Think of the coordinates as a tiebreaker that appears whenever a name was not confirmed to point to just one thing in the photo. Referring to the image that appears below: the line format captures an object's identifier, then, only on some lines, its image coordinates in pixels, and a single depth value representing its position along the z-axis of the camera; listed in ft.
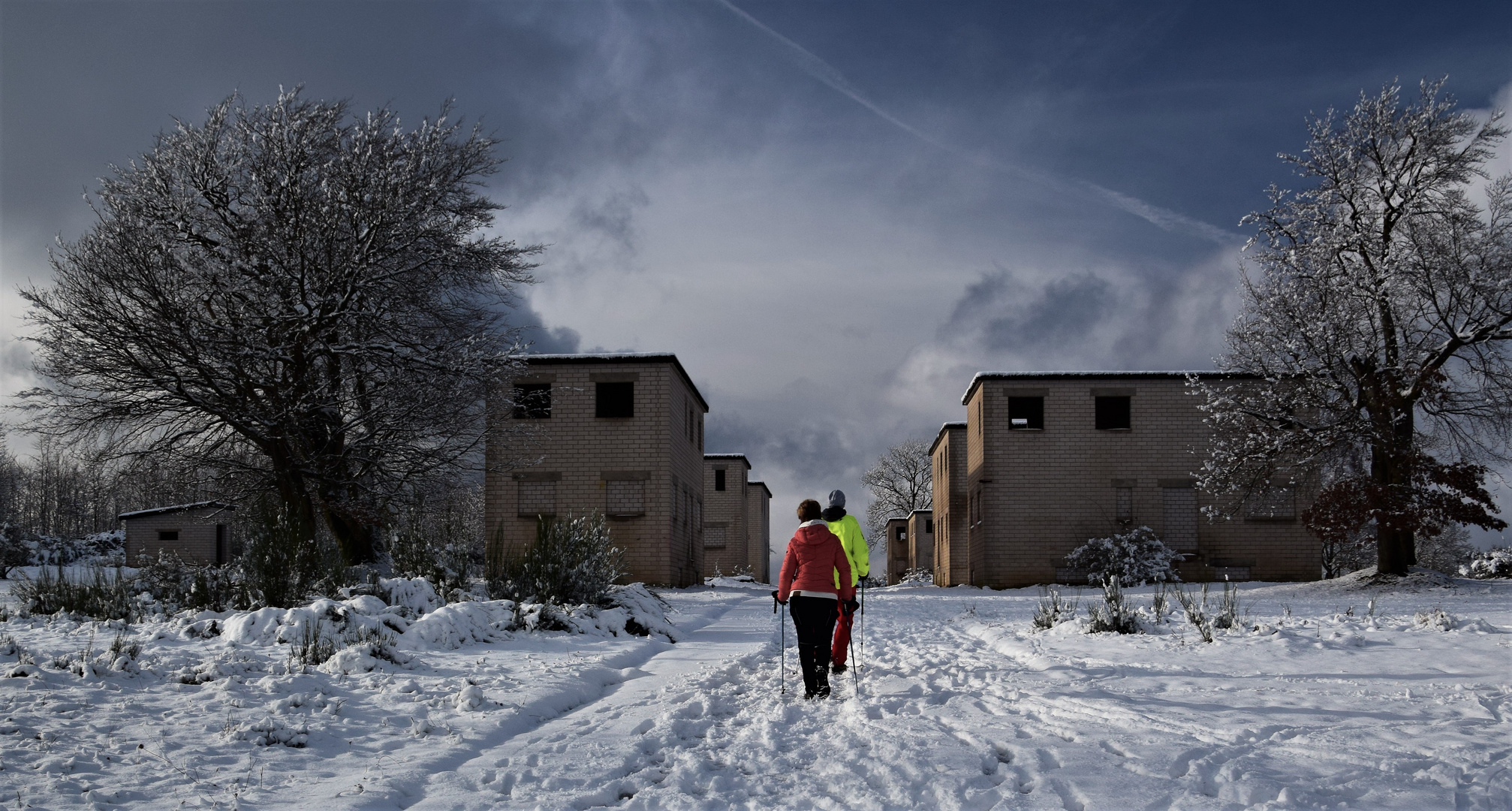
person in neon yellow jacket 29.50
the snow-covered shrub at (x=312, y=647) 26.89
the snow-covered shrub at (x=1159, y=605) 39.17
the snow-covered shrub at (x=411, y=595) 38.42
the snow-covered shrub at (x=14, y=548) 96.68
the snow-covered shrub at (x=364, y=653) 26.32
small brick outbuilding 131.75
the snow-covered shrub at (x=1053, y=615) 42.09
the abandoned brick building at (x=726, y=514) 177.78
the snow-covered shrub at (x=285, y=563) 38.81
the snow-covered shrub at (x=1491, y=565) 98.53
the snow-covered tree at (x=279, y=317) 62.49
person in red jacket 25.96
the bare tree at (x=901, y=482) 238.89
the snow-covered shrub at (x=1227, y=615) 35.73
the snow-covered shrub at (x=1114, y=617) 37.58
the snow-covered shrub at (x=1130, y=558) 96.99
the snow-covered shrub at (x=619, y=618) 40.01
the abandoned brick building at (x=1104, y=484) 104.27
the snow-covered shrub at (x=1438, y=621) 34.12
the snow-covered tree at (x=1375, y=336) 70.33
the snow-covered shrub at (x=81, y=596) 35.78
